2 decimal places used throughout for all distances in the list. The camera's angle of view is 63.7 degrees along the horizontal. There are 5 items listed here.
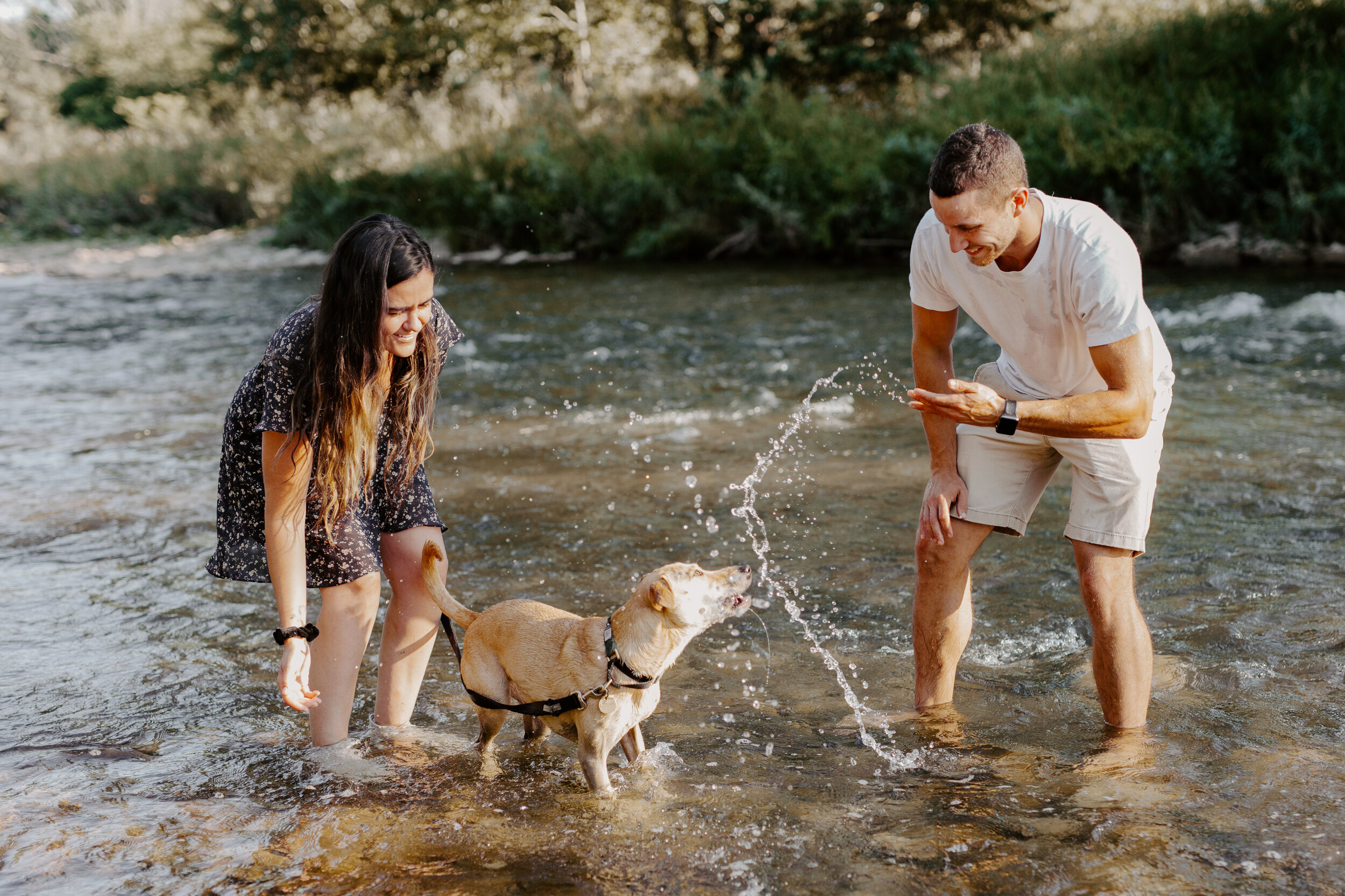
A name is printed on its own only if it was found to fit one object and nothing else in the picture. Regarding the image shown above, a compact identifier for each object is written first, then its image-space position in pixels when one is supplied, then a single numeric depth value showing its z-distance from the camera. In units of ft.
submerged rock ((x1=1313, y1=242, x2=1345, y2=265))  47.75
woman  11.83
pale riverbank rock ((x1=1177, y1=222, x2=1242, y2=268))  49.93
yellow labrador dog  12.41
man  11.93
